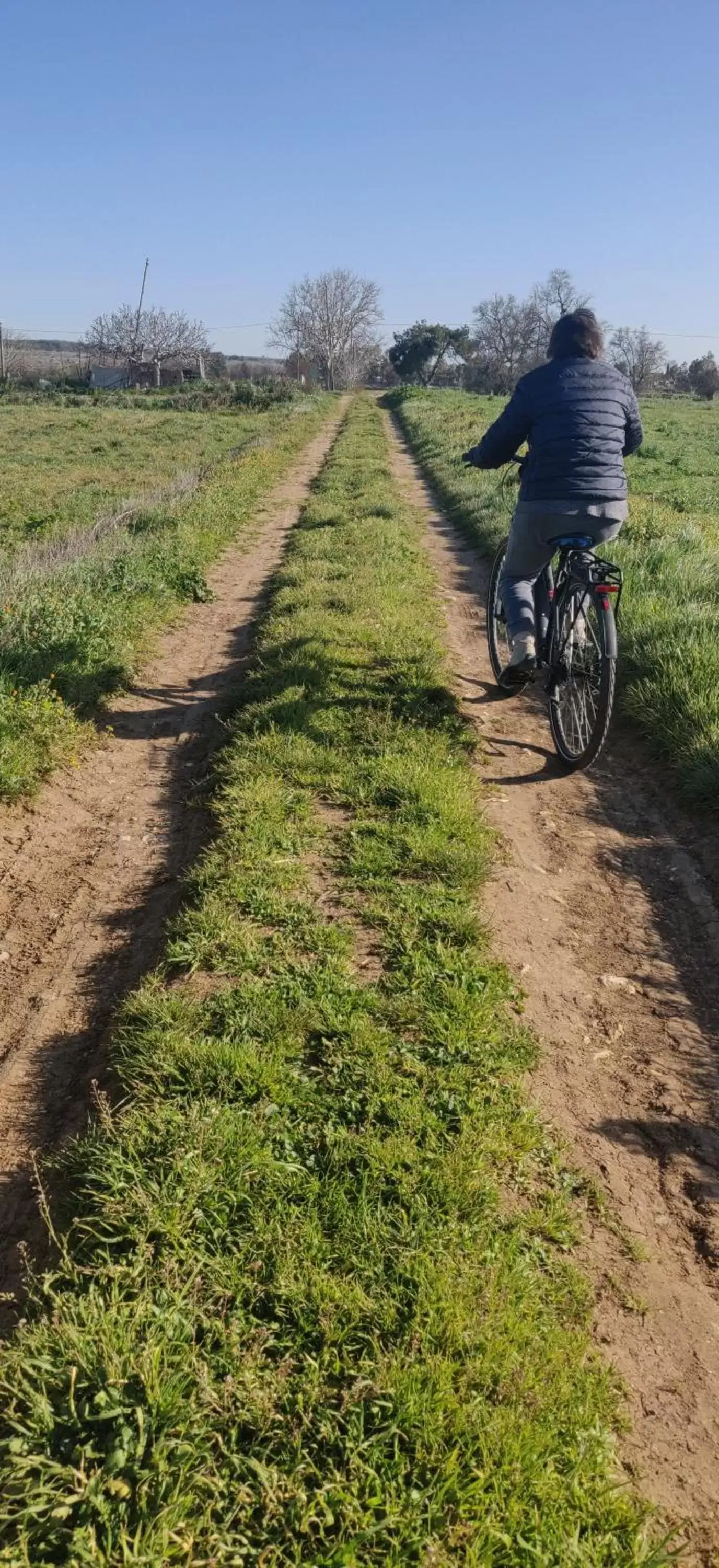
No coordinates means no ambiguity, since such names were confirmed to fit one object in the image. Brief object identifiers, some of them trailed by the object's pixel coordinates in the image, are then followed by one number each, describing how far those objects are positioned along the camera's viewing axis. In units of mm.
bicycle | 4906
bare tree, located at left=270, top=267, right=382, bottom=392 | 88625
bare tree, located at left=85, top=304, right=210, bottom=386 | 73812
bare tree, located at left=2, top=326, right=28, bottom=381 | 70562
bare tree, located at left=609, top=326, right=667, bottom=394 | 92569
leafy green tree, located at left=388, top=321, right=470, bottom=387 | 81875
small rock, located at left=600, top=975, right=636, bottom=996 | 3520
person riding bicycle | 4930
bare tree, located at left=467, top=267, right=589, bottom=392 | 81000
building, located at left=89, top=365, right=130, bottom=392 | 69125
